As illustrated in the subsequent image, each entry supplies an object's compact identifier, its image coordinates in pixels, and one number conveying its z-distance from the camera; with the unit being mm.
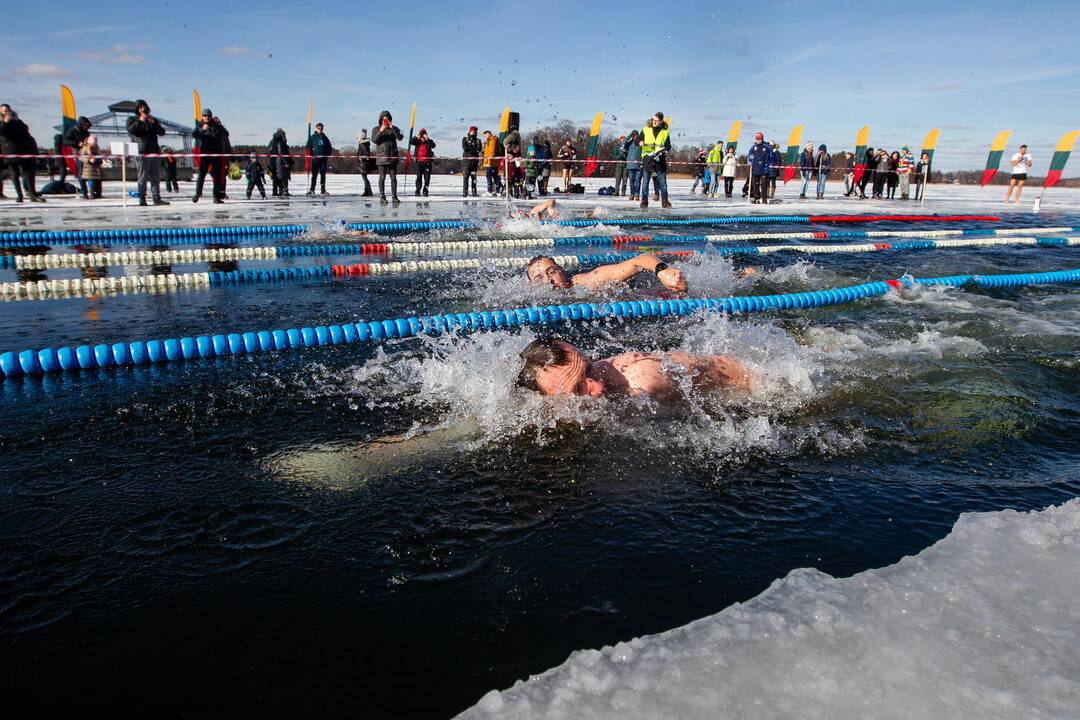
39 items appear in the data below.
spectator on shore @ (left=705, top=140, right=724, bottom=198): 20578
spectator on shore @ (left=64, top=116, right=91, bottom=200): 14062
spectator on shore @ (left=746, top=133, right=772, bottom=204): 17203
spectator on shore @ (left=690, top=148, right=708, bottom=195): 22209
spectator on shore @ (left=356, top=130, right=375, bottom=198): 16988
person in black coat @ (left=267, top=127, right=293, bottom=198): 16422
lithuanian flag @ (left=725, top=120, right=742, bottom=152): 21812
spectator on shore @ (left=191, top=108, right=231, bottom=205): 13352
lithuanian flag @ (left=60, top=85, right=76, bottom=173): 14647
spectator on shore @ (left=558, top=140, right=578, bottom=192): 19875
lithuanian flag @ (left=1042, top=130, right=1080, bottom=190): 21000
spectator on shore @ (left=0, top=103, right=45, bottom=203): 12930
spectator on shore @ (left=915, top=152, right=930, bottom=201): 21466
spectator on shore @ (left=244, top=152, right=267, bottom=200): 16328
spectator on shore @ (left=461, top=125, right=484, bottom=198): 17672
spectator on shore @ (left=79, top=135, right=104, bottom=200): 14344
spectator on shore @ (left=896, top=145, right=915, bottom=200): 21812
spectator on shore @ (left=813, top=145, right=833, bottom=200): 20391
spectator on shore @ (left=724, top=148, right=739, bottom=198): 20172
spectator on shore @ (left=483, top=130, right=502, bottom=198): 17891
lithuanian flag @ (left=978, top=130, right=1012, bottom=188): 23016
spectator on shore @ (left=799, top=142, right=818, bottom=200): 21078
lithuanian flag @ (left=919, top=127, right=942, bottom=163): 22375
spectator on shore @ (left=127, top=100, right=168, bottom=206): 11844
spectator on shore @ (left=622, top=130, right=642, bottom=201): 16766
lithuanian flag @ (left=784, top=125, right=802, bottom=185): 22734
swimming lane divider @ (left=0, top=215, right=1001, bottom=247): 9180
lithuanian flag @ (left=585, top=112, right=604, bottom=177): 21672
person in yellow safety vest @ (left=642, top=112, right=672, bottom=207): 14609
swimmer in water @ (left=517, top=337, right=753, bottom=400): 3426
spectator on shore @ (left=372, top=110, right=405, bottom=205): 14594
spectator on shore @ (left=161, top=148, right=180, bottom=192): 17084
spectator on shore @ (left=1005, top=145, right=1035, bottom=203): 18530
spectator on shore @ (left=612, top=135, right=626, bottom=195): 20594
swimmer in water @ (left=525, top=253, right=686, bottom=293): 6453
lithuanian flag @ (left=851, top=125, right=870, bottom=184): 22384
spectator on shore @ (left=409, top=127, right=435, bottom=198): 17297
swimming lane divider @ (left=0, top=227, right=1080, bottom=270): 7844
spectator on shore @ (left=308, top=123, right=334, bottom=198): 16014
